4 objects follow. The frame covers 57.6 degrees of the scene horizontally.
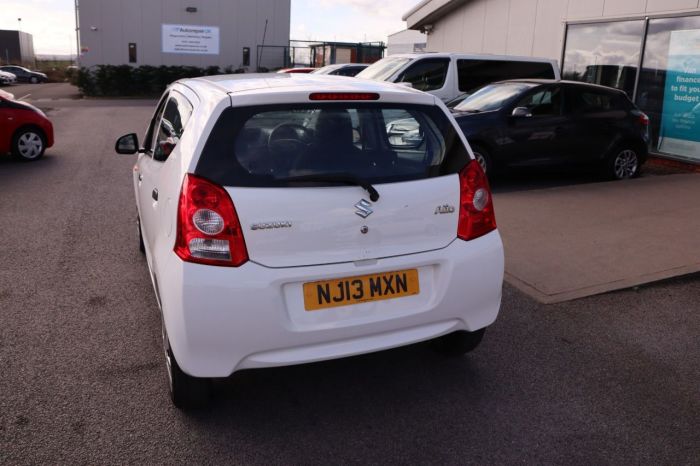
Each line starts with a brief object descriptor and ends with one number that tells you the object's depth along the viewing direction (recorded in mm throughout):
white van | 11633
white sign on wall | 36250
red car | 11049
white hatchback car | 2852
